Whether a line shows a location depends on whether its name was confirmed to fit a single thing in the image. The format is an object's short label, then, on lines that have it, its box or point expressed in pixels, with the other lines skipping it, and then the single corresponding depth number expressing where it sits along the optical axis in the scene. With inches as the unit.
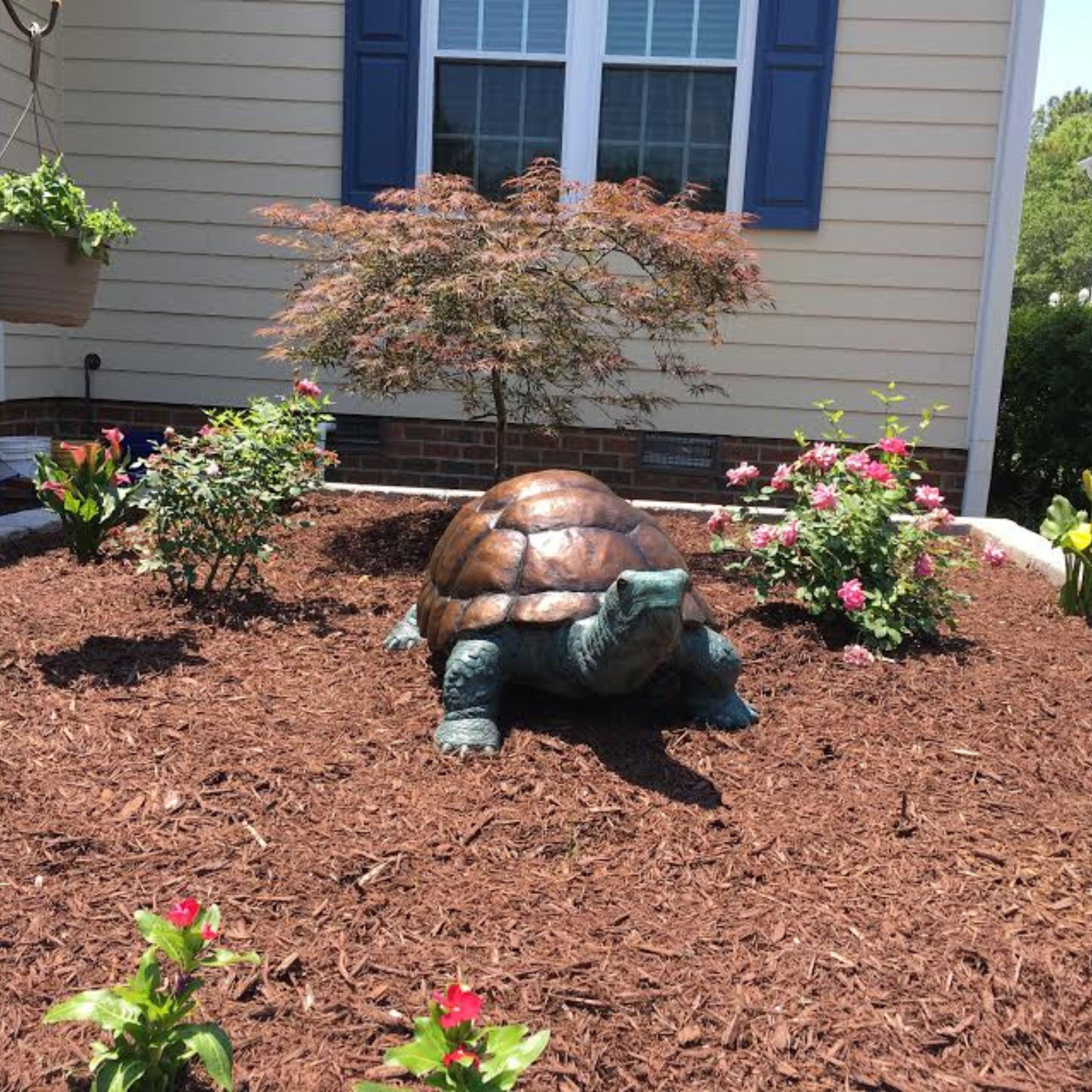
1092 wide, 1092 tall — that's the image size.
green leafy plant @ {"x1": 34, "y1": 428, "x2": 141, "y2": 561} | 199.8
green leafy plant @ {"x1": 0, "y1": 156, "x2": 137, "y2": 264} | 162.9
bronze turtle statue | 124.3
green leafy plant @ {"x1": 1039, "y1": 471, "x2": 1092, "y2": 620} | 182.4
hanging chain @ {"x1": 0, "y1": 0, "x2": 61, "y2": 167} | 159.0
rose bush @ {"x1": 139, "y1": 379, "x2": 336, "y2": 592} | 170.6
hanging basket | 165.3
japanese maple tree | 205.3
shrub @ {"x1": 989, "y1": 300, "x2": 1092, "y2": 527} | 361.1
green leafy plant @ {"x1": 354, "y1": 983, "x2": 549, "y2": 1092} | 67.9
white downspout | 283.4
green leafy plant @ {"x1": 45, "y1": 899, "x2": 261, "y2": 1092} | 73.4
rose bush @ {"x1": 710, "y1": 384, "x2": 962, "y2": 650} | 170.6
